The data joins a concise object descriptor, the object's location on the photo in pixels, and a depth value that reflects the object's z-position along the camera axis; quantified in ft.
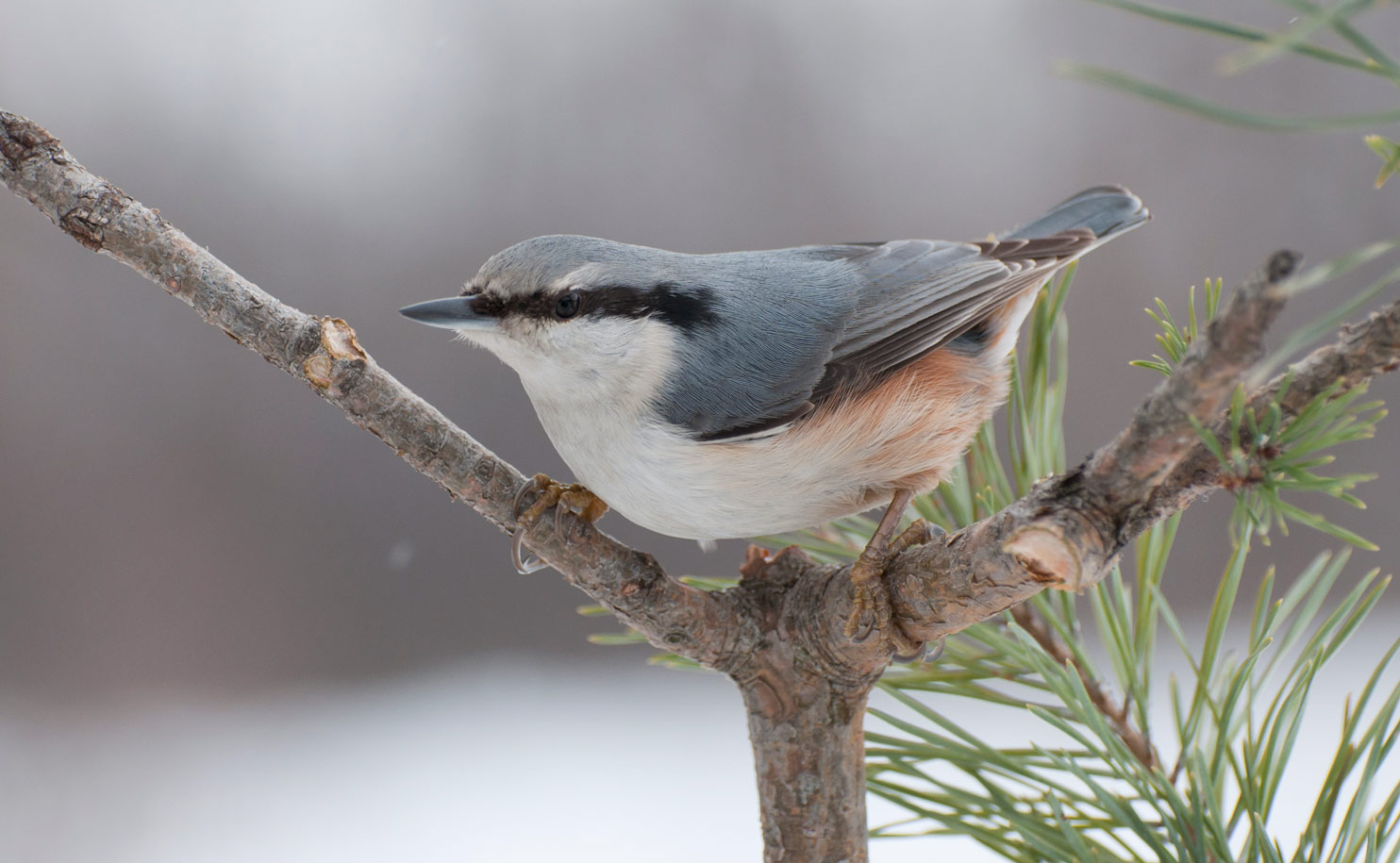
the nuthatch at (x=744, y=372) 8.53
